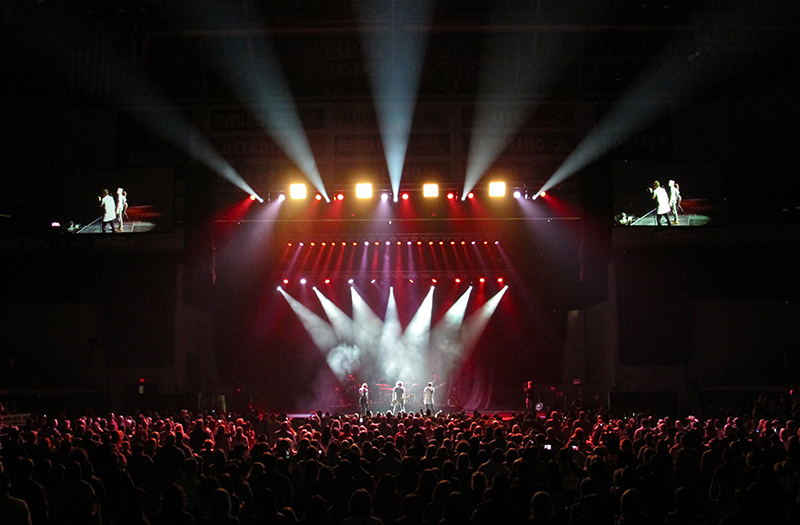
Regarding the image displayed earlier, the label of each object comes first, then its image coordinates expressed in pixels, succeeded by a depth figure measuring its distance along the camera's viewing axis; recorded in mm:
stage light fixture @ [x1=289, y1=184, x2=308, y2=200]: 20219
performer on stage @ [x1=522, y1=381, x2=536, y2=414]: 26688
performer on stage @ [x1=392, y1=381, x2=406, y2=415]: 26406
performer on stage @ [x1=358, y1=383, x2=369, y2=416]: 25875
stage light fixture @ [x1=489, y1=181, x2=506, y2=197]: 20234
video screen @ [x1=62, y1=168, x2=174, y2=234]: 18984
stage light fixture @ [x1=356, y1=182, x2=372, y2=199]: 20175
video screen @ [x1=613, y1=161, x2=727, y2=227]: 18703
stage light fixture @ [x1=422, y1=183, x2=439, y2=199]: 20328
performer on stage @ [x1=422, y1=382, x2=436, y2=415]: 25438
